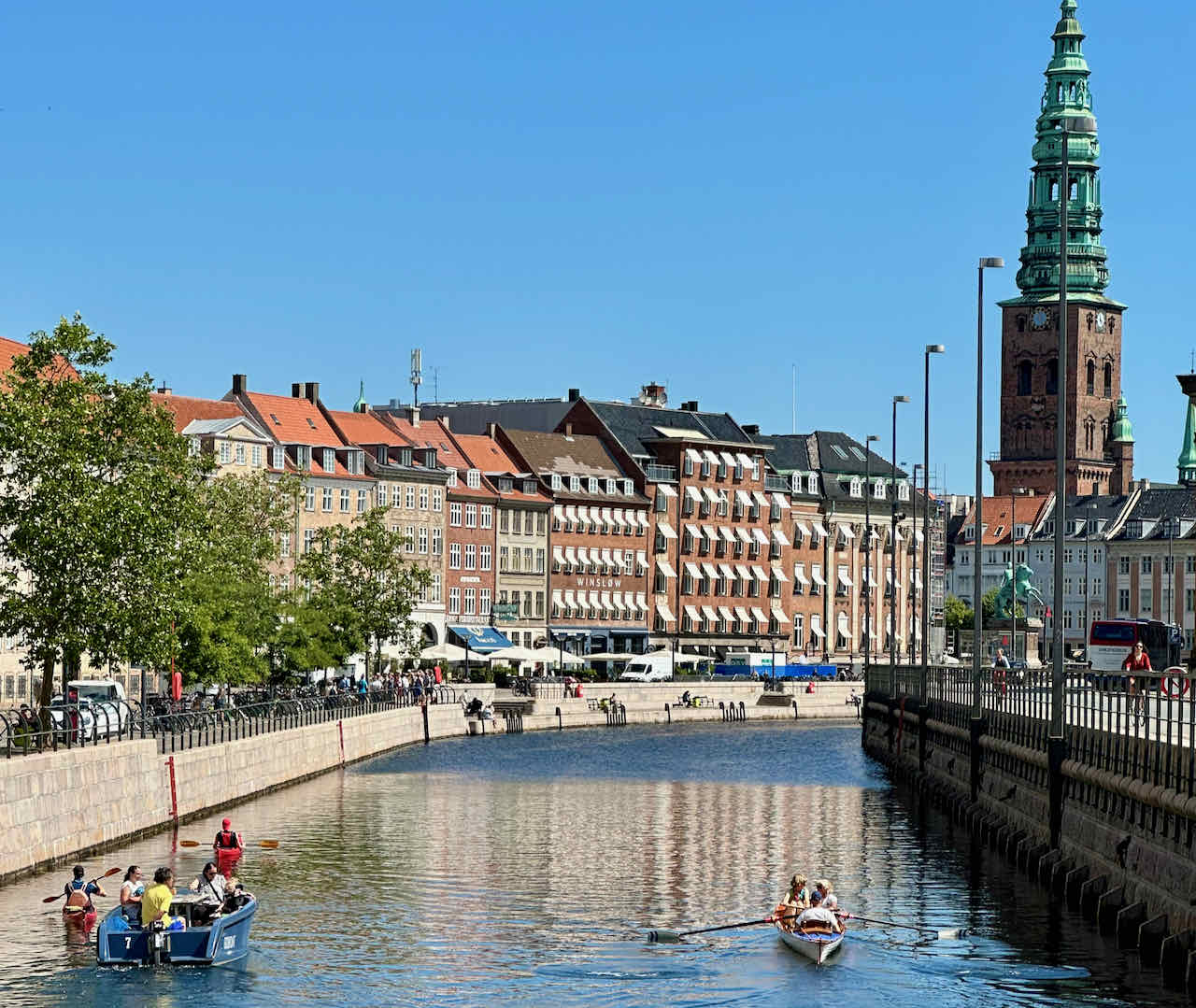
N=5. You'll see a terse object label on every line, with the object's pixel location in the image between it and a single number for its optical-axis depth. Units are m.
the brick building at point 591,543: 188.50
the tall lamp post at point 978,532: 76.94
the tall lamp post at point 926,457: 101.94
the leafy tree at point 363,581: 128.12
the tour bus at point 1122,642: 132.12
